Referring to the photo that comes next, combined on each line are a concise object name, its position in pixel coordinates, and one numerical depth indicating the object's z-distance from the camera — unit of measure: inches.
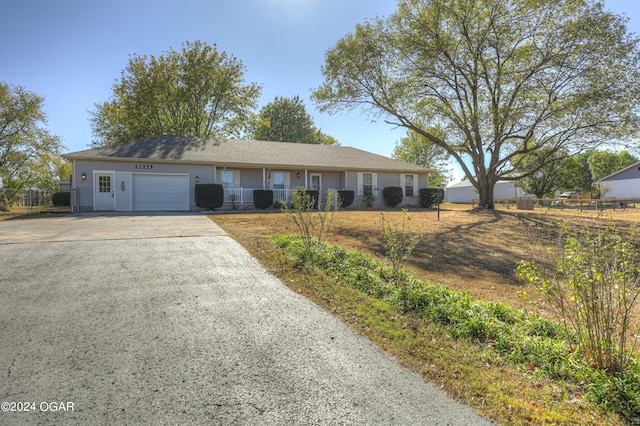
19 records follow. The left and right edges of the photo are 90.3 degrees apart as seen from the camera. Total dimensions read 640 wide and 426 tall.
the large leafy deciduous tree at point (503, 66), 514.3
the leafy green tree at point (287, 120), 1365.7
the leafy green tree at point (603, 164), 1793.8
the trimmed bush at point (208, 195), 633.0
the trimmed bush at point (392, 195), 803.4
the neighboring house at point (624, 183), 1259.8
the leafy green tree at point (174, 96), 974.4
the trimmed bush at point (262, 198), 682.2
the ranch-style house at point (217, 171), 602.2
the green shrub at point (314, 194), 682.3
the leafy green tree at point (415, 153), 1633.0
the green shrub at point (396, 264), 181.7
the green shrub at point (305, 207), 243.1
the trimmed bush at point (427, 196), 846.5
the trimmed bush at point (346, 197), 753.0
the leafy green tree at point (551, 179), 1400.1
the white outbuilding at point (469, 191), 1761.8
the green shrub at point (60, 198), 979.4
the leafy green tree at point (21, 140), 875.4
